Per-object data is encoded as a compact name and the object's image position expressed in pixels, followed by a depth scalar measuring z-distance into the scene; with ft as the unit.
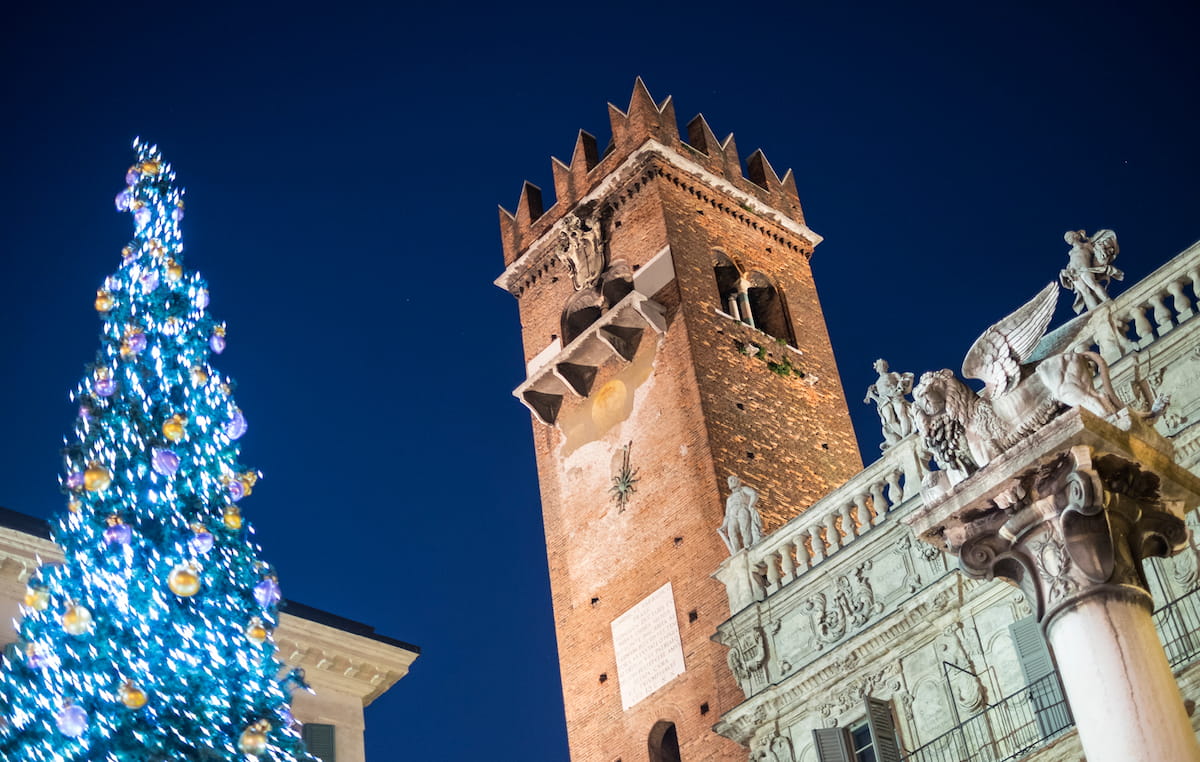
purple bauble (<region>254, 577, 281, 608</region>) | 52.95
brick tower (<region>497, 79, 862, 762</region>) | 95.25
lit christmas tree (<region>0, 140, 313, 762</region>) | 48.80
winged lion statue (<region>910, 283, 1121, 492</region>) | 40.04
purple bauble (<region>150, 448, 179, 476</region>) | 52.49
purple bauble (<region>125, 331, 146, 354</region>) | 54.54
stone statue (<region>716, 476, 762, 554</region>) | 84.64
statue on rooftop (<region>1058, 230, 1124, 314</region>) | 66.47
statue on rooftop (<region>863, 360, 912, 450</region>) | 71.67
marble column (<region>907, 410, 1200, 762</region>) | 36.73
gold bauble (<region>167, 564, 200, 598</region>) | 50.47
